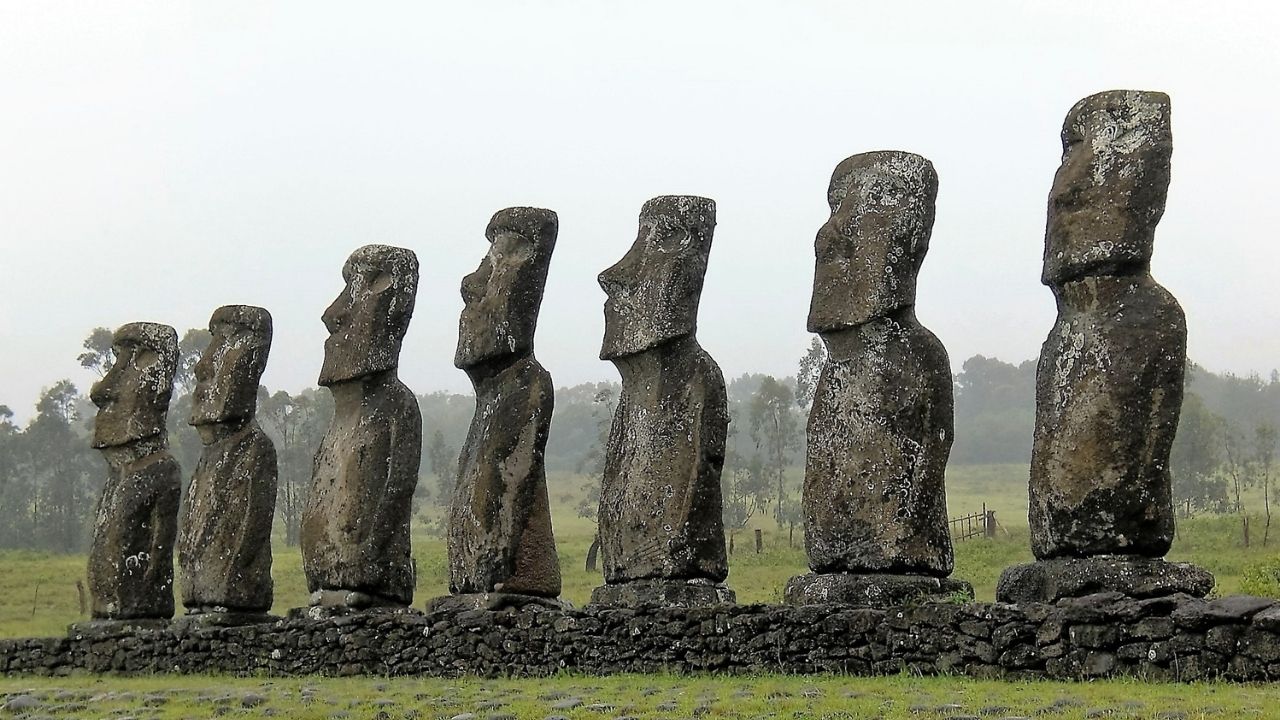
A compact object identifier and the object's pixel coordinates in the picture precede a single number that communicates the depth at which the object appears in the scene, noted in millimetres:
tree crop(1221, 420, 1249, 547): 58438
